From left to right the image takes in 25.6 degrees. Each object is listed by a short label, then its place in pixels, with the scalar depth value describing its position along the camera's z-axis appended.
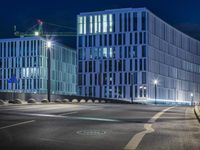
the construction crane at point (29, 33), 193.38
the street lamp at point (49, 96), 44.17
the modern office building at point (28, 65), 155.12
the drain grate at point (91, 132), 11.20
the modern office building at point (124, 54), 133.12
